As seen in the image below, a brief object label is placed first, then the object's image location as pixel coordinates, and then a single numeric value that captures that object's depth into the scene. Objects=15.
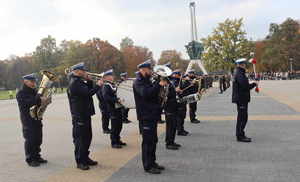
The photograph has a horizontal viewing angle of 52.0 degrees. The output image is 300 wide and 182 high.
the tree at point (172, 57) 108.55
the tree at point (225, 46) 63.94
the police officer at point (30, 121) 6.05
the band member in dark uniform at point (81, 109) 5.63
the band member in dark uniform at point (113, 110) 7.39
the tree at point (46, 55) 90.19
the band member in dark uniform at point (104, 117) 9.51
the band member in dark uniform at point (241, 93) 7.15
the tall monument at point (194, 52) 31.73
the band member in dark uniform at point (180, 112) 8.44
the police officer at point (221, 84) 25.29
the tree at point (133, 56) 83.32
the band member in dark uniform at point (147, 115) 5.29
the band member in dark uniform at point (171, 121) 6.97
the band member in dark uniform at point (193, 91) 9.74
